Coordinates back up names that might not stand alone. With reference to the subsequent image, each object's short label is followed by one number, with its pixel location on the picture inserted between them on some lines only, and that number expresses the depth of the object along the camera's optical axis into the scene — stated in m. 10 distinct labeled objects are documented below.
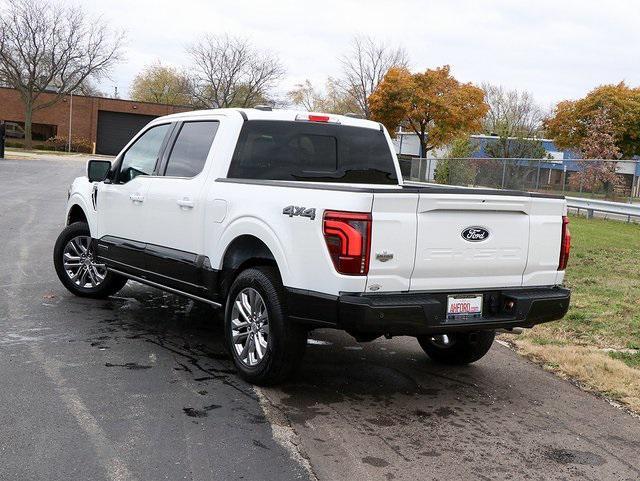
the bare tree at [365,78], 64.69
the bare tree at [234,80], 73.38
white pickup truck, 4.64
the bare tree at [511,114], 83.38
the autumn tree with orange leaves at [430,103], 52.16
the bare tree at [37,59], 58.47
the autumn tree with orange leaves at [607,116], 50.41
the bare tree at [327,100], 68.72
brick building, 65.75
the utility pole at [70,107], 66.50
